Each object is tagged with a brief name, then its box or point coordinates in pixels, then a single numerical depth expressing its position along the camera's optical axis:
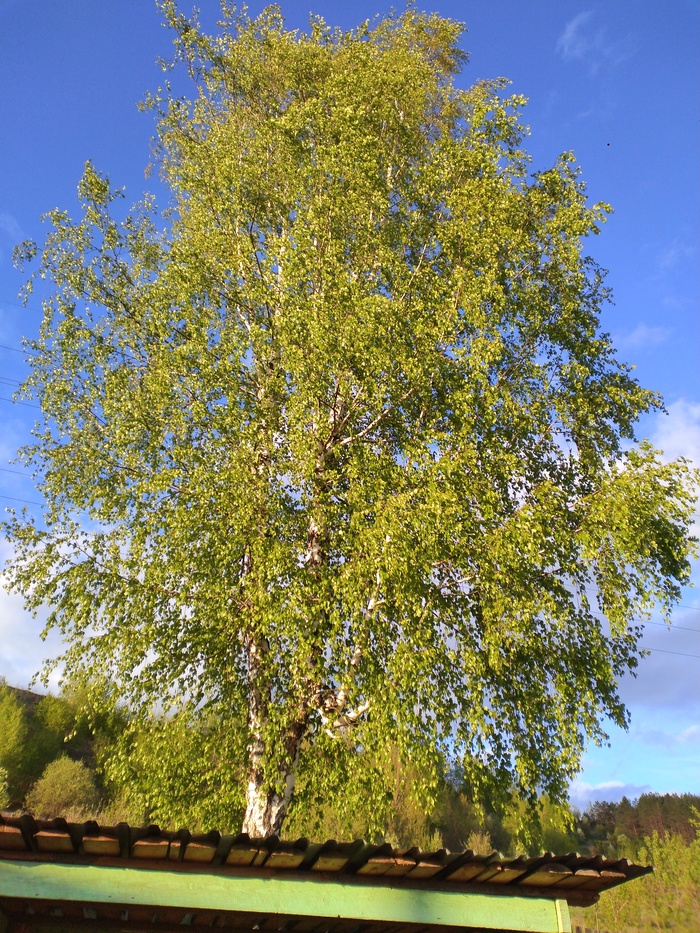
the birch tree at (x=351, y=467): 10.90
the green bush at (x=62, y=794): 35.00
